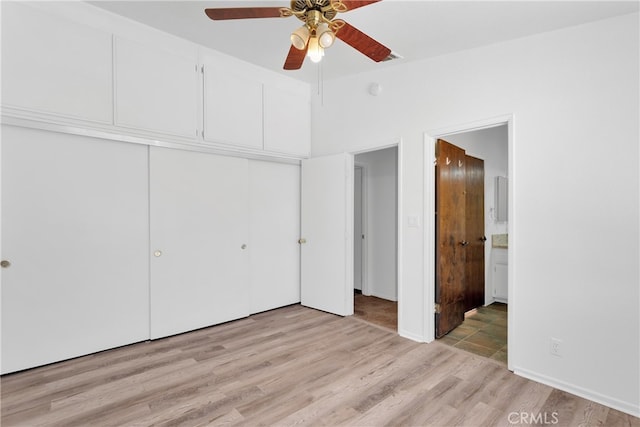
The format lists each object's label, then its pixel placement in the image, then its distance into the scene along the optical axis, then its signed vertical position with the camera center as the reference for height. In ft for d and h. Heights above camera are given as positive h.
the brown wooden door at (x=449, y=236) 10.50 -0.83
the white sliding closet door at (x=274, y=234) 12.96 -0.92
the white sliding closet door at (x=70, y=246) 8.04 -0.92
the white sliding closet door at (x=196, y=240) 10.34 -0.96
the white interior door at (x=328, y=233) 12.62 -0.86
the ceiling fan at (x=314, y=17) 5.52 +3.50
